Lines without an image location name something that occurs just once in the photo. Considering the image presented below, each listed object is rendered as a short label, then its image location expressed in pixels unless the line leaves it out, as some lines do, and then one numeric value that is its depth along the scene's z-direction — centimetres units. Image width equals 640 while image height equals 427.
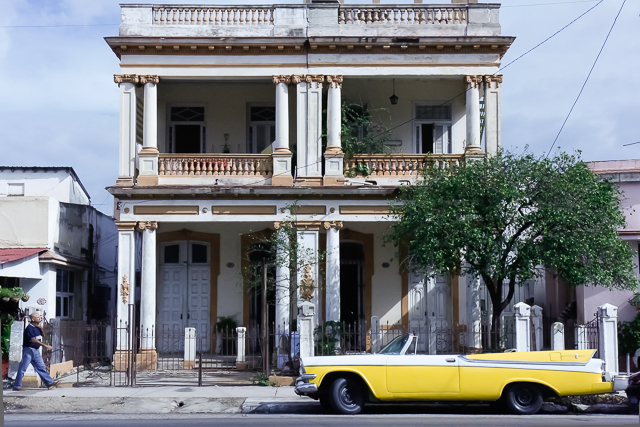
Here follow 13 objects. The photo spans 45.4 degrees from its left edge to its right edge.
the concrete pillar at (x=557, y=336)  1540
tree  1534
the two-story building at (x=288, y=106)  1923
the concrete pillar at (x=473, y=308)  1891
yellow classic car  1198
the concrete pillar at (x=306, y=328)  1577
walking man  1467
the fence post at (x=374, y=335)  1836
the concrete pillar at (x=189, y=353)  1833
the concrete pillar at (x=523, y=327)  1527
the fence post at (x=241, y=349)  1786
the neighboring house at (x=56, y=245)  1861
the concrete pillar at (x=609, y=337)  1509
